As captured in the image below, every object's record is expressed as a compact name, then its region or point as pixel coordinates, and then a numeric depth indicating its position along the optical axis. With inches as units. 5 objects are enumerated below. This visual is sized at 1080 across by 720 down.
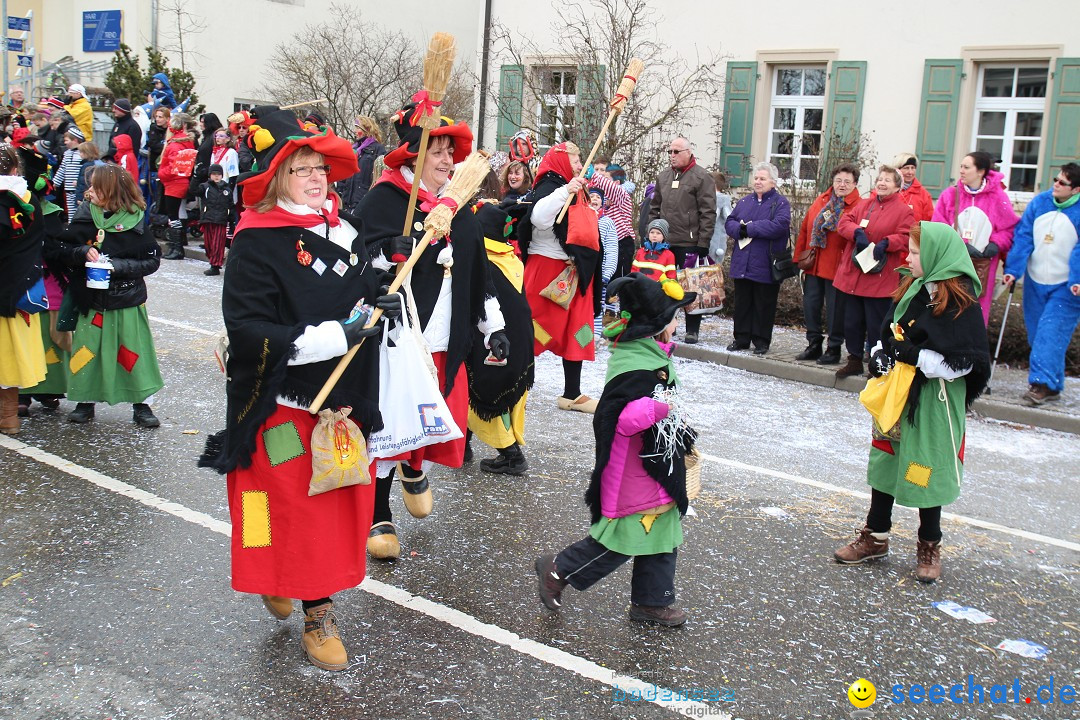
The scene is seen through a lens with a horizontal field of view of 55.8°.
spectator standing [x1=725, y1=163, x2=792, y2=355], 407.8
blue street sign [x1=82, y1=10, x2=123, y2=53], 932.0
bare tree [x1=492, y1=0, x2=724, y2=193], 675.4
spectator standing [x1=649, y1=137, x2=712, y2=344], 431.5
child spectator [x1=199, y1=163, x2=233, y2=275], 537.3
